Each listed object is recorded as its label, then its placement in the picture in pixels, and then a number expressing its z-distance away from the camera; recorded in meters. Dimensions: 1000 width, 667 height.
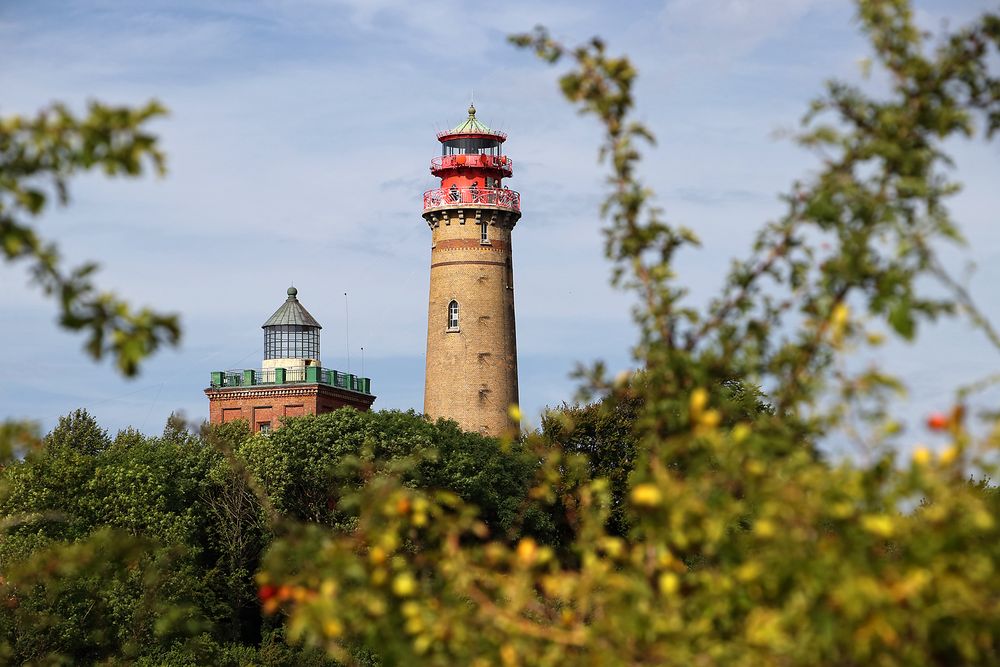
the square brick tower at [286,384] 159.12
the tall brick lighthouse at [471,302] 145.25
